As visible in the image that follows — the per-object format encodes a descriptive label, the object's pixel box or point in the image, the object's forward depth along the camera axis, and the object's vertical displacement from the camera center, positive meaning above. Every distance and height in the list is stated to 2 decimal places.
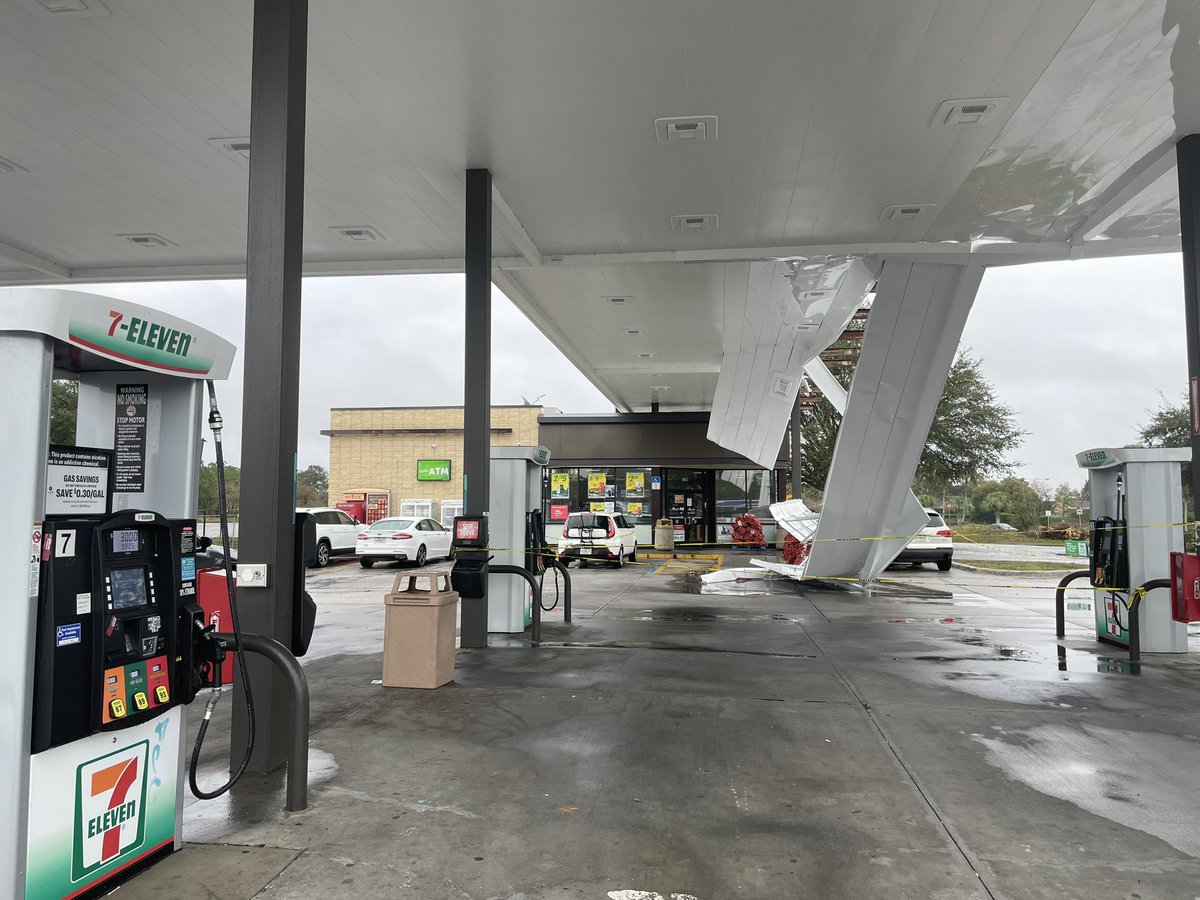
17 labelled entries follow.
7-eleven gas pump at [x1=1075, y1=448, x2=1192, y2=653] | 8.55 -0.37
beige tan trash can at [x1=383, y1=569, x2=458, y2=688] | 6.81 -1.19
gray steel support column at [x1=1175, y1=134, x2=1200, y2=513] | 7.11 +2.23
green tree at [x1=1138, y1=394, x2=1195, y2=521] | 38.25 +3.74
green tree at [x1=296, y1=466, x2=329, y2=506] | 71.94 +1.41
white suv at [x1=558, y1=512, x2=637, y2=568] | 20.17 -0.94
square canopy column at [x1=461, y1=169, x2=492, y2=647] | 8.72 +1.52
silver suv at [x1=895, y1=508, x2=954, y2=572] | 19.02 -1.02
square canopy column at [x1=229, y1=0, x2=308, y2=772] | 4.82 +0.84
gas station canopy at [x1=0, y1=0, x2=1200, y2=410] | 6.05 +3.56
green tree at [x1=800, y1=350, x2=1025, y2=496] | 34.72 +2.95
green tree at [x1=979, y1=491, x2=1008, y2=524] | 57.37 +0.15
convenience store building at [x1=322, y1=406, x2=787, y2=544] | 25.56 +0.86
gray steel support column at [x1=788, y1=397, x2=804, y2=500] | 23.70 +1.56
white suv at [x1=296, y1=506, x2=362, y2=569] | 21.45 -0.91
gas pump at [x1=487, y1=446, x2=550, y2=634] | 9.58 -0.35
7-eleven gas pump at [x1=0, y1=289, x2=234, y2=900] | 2.90 -0.35
